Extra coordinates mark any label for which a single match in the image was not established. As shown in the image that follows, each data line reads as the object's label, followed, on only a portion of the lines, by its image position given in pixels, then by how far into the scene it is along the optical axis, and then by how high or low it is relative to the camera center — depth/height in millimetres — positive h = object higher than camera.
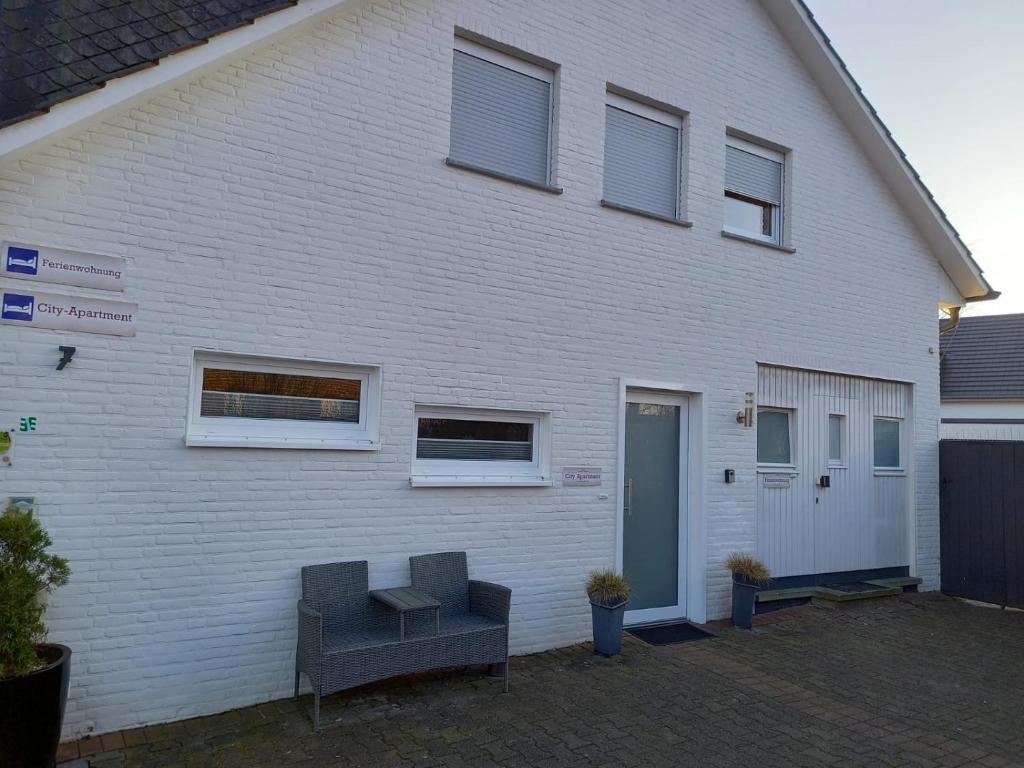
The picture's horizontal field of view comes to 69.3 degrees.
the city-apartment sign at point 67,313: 4609 +766
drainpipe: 11117 +2195
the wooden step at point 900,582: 9481 -1499
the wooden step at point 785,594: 8312 -1521
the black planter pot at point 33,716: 3857 -1520
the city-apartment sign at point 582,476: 6875 -213
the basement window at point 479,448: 6254 +12
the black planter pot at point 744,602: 7570 -1453
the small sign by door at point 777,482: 8641 -245
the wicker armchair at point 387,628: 4934 -1335
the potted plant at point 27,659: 3883 -1257
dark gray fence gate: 9328 -666
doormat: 7109 -1741
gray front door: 7492 -508
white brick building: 4848 +1217
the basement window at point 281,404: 5324 +281
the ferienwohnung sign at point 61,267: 4613 +1058
